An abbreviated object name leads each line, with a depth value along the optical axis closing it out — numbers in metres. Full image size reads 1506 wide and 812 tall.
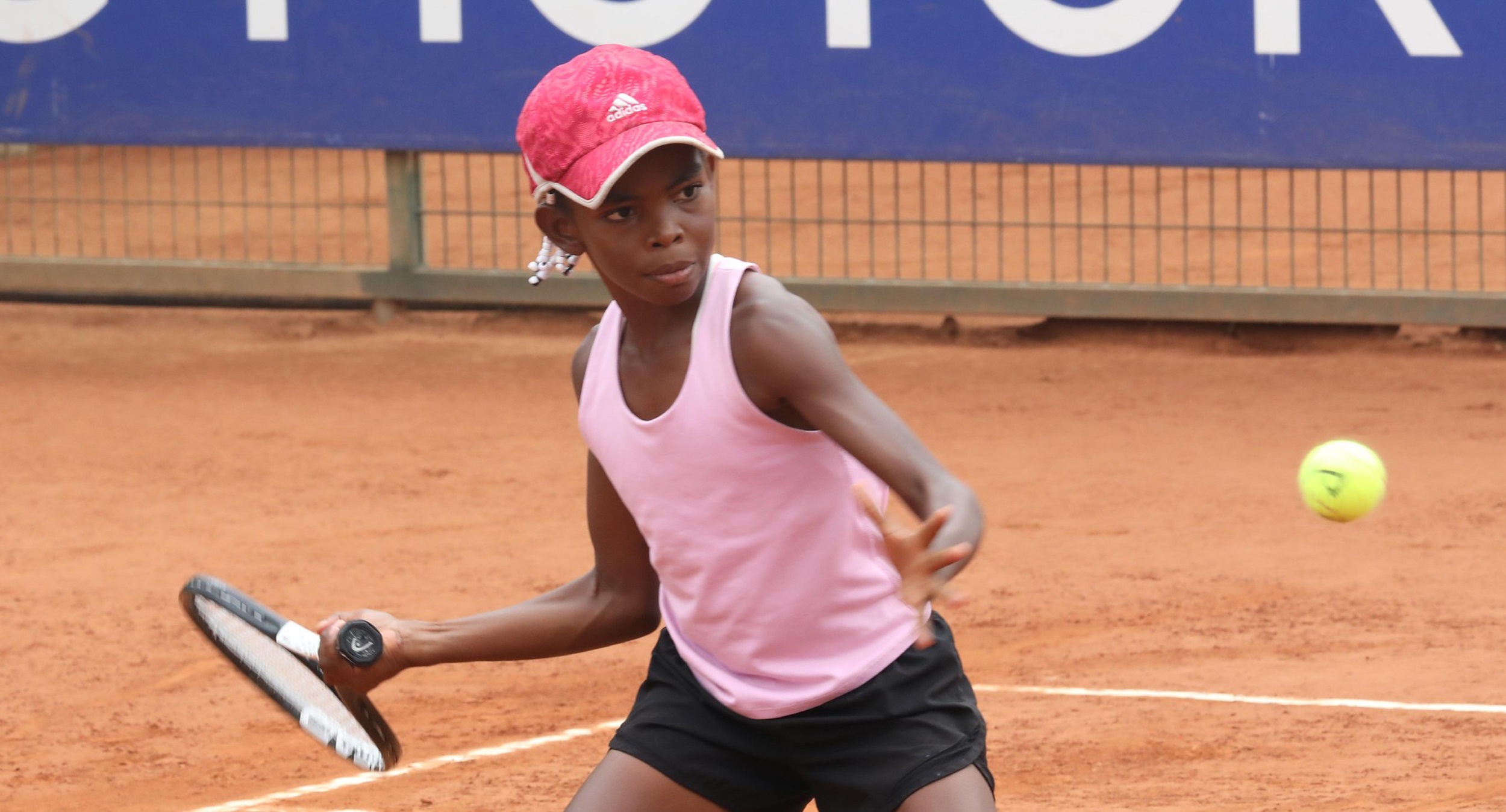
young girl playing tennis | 5.25
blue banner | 18.42
